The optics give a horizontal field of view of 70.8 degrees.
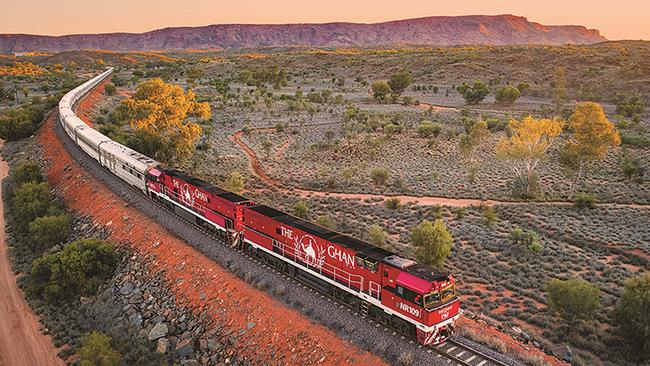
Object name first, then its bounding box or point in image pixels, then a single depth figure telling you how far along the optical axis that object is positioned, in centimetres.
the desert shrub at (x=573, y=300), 2306
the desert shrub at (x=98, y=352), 2062
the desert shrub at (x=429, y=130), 6881
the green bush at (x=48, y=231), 3422
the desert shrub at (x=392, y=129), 7069
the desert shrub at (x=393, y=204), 4250
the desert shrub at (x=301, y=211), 3769
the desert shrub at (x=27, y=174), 4497
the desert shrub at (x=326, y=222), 3398
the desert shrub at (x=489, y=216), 3875
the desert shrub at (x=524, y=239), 3369
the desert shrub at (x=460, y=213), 4006
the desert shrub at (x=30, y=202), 3828
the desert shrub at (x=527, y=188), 4666
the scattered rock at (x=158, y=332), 2306
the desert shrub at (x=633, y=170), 5125
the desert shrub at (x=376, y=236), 3209
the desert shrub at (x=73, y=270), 2786
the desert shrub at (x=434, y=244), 2895
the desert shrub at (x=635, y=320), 2120
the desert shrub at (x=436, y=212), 3934
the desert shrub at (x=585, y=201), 4284
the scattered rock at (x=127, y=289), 2678
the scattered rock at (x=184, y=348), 2177
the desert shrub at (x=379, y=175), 4988
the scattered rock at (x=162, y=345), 2219
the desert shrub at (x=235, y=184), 4312
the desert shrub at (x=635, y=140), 6309
